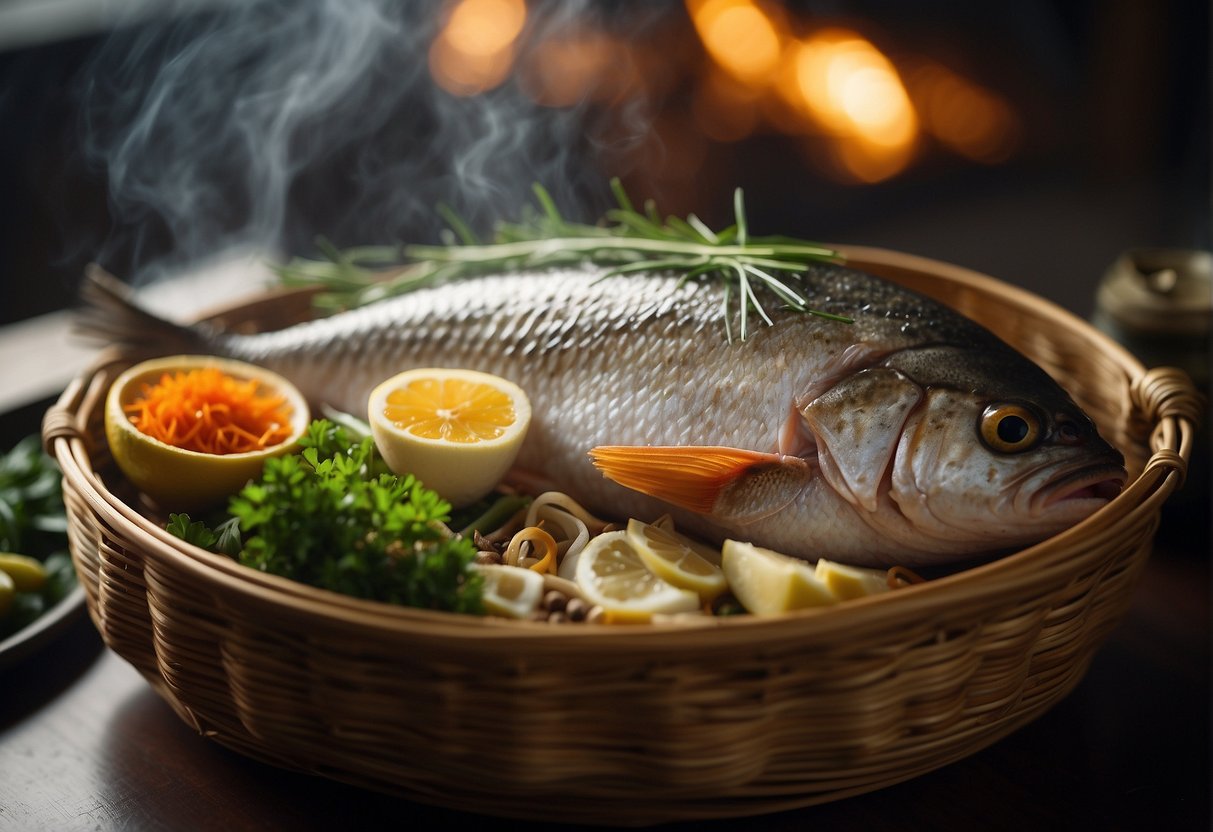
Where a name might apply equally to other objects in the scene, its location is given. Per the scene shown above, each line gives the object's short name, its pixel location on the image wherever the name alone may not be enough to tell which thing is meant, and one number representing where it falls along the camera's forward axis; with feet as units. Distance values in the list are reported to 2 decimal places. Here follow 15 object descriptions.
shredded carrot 2.03
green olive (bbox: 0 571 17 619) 2.03
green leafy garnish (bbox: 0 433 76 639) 2.13
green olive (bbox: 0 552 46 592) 2.09
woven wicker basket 1.59
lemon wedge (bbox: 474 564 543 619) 1.73
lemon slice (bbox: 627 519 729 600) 1.81
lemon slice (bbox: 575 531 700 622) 1.76
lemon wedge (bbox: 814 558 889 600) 1.76
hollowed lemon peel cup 1.99
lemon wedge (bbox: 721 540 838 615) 1.72
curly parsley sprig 1.68
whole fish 1.82
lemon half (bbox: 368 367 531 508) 1.96
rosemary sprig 2.07
